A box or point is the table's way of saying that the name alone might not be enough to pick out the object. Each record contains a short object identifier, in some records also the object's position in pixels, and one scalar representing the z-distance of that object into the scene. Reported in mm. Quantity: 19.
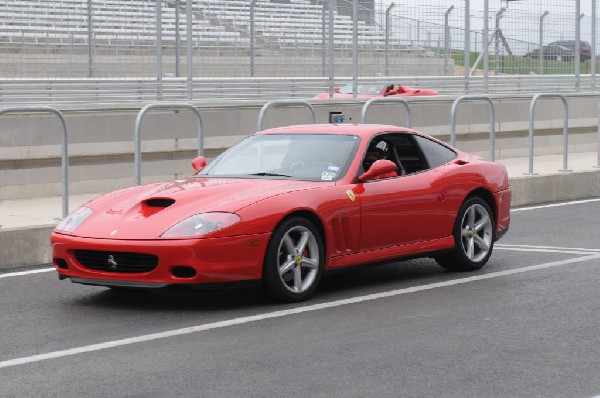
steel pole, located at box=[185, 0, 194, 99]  17344
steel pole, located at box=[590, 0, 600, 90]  24281
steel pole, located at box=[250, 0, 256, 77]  18719
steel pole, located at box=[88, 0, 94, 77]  16781
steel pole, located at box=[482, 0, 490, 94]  22078
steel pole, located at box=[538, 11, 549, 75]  23359
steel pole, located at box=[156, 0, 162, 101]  16891
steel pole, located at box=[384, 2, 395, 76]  20281
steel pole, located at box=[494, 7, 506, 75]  22484
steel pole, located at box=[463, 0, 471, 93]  21781
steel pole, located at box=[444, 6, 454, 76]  21484
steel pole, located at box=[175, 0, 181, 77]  17141
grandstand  16734
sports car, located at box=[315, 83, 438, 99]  19859
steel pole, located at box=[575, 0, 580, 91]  24125
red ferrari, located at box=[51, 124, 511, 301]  8383
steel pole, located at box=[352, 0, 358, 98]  19672
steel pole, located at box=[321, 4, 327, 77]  19422
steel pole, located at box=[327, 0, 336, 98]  19469
